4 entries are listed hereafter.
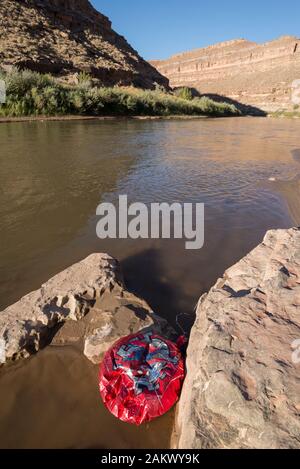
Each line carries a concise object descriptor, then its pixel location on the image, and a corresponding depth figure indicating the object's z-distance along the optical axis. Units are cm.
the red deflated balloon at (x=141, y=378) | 195
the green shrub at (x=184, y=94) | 3900
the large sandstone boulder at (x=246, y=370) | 153
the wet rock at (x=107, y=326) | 241
